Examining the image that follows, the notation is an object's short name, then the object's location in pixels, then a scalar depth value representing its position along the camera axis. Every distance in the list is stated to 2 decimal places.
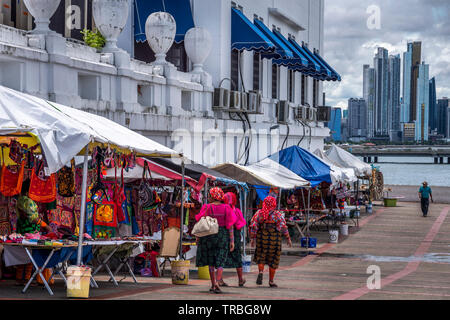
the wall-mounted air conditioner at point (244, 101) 27.09
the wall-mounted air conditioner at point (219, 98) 25.52
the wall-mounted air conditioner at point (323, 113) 39.88
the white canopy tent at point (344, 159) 34.44
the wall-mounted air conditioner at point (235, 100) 26.41
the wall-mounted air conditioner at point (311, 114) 36.87
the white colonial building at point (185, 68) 17.19
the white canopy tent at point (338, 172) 25.83
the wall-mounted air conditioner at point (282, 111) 32.50
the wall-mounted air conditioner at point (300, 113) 35.72
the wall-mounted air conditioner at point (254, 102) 27.94
